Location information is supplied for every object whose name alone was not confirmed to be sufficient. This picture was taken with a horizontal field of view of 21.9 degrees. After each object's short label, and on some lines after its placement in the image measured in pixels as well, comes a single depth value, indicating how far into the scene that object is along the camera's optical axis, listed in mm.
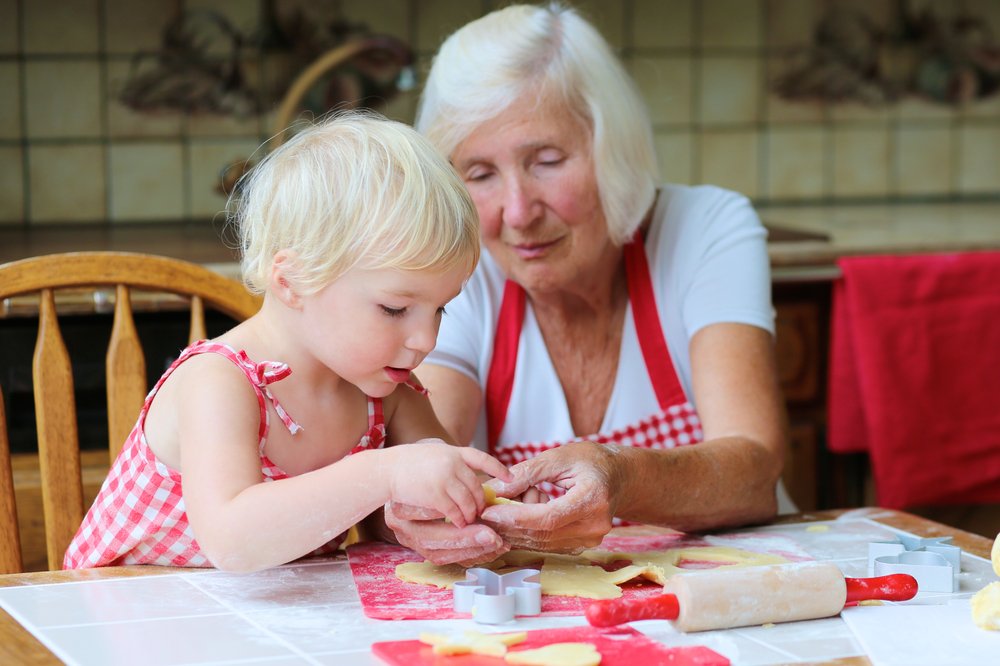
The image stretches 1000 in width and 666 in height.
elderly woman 2019
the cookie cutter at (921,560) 1693
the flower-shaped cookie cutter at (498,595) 1634
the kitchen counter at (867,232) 2479
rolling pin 1608
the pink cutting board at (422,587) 1662
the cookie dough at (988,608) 1621
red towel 2472
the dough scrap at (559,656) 1565
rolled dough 1701
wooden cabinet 2509
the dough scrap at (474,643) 1582
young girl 1689
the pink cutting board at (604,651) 1572
